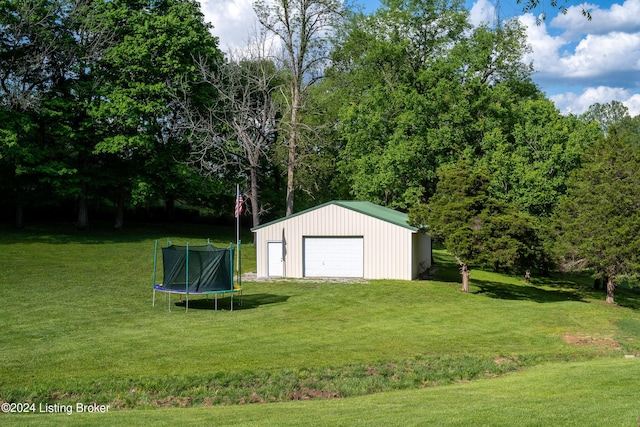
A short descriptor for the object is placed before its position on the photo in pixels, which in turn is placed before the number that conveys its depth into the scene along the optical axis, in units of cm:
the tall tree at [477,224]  2600
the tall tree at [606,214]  2698
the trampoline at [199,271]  2103
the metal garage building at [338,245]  2975
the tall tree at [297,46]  4069
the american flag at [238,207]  2781
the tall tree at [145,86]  4012
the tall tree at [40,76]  3678
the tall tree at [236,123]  4059
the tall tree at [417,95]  3831
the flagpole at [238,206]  2780
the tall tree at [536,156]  3569
